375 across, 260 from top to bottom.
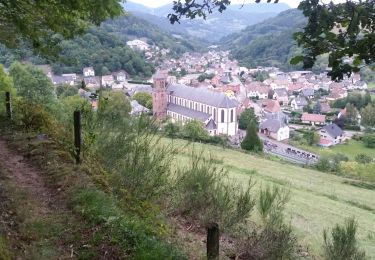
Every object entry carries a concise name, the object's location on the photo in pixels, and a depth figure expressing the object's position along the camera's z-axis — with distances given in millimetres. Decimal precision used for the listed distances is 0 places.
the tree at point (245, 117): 68062
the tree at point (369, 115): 67188
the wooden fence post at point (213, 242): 4688
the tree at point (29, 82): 25916
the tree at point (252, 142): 40281
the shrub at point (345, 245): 6645
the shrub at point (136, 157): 7074
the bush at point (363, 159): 44781
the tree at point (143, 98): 70688
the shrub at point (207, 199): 7000
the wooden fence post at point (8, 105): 11258
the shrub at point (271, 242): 6449
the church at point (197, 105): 64625
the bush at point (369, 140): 54875
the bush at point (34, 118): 10016
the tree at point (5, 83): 18416
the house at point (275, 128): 62219
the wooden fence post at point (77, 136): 6922
